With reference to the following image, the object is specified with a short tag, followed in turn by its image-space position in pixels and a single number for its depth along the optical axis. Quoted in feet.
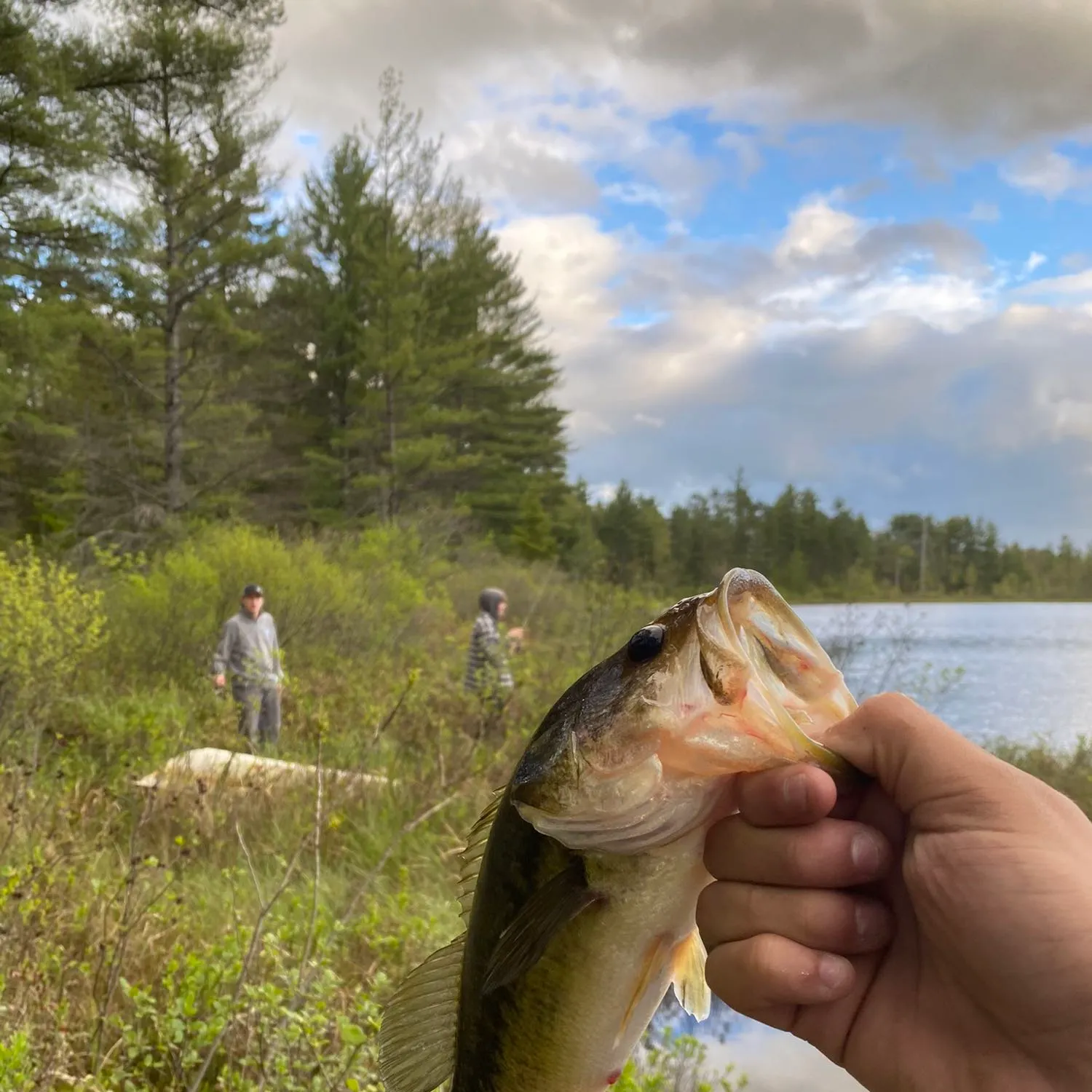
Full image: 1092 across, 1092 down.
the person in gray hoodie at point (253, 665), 30.58
